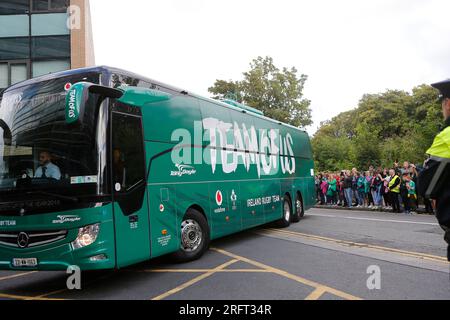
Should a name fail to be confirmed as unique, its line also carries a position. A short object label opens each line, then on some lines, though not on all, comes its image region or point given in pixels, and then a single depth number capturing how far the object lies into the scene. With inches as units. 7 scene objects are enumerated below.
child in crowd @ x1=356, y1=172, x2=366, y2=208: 790.5
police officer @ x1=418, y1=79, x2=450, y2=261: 110.5
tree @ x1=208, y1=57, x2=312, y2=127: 1626.5
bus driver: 223.6
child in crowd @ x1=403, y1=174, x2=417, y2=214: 655.3
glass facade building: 772.6
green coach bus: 218.8
